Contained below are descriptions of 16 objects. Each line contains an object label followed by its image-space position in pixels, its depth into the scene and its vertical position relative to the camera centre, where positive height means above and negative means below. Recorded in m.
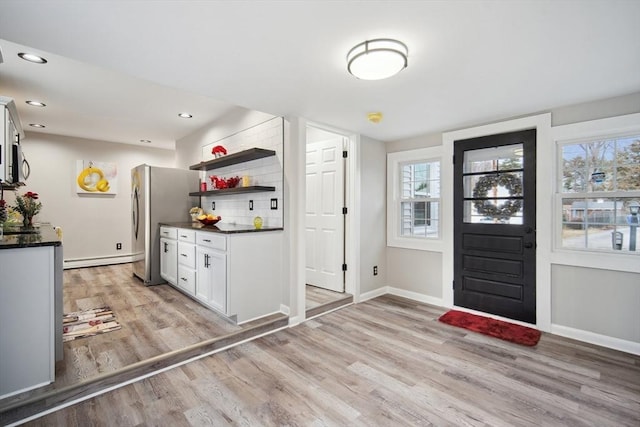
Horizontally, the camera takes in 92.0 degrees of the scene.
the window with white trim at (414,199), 4.11 +0.19
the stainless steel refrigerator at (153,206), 4.58 +0.10
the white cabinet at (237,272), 3.11 -0.64
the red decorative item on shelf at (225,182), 4.17 +0.42
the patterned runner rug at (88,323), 2.89 -1.12
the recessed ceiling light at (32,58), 2.62 +1.36
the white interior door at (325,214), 4.27 -0.02
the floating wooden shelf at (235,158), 3.54 +0.69
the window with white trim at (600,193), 2.76 +0.17
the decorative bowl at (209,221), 3.83 -0.10
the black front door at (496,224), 3.26 -0.14
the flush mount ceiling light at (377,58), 1.90 +0.97
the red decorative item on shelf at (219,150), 4.23 +0.86
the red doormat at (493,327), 2.99 -1.21
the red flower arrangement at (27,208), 3.69 +0.06
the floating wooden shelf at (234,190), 3.61 +0.29
